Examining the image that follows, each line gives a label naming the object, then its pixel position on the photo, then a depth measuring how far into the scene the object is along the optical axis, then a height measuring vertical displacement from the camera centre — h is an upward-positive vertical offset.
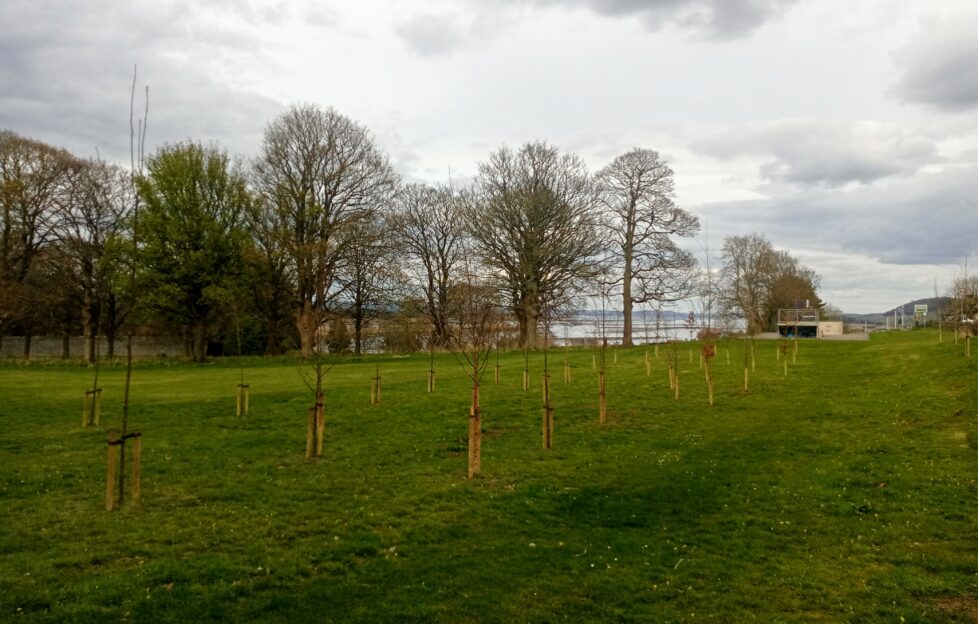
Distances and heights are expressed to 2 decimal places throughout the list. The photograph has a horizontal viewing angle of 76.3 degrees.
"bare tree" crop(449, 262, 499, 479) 8.72 +0.07
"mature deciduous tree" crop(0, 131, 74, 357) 34.00 +7.02
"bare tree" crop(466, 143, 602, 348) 36.50 +5.48
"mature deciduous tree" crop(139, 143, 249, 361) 33.09 +5.23
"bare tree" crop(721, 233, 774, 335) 55.22 +6.32
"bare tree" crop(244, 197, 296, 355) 35.88 +3.54
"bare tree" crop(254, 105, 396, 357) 35.41 +7.94
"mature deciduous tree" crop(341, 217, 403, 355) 35.97 +3.70
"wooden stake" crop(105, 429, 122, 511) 6.76 -1.57
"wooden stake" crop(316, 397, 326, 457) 9.97 -1.56
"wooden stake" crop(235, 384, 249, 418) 14.42 -1.79
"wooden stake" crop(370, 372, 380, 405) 16.25 -1.68
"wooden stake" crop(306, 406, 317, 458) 9.92 -1.65
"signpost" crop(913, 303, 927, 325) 59.38 +2.35
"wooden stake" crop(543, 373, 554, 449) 10.56 -1.58
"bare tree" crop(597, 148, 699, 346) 39.69 +6.62
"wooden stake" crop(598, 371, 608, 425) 13.02 -1.51
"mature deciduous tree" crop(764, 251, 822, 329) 62.19 +4.96
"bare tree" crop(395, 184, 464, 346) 42.31 +7.51
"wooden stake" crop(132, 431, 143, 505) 7.11 -1.72
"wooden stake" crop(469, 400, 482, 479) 8.66 -1.54
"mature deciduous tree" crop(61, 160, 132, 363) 35.91 +5.97
